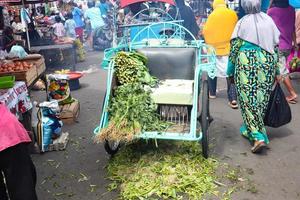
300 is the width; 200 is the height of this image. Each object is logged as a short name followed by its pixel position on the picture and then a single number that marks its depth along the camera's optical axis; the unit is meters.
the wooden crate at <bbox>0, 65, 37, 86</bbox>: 4.97
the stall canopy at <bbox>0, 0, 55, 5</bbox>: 9.07
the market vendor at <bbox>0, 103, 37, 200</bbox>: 2.70
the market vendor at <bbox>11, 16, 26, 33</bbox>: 11.03
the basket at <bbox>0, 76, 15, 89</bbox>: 4.42
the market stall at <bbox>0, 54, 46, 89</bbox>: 5.00
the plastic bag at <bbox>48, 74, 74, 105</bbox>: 6.29
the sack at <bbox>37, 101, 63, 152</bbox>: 5.01
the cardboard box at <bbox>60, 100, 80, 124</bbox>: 6.15
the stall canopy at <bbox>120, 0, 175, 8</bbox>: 9.05
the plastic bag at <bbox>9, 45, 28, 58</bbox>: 6.57
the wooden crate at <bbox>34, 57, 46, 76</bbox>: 5.93
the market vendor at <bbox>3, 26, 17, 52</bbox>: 9.05
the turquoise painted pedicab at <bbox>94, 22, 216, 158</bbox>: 4.16
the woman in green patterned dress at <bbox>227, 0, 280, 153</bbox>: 4.39
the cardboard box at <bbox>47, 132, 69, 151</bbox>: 5.11
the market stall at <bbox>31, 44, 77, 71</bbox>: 10.70
